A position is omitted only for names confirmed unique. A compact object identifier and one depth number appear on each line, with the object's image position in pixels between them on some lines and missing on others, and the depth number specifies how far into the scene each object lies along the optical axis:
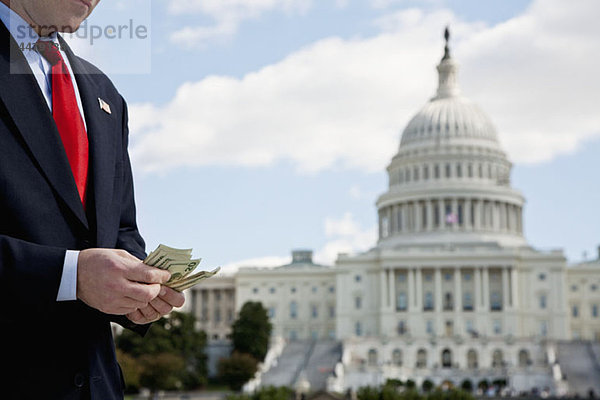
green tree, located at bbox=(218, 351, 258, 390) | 99.75
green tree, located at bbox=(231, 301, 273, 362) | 111.62
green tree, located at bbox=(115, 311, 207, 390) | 87.69
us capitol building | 104.38
